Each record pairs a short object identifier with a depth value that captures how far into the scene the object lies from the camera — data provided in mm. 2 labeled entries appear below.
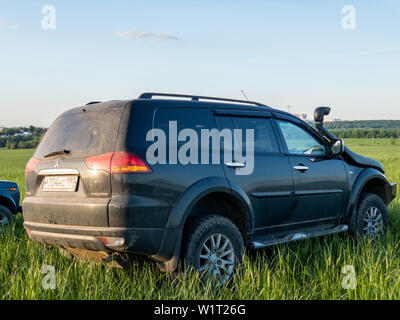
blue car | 7738
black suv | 4023
